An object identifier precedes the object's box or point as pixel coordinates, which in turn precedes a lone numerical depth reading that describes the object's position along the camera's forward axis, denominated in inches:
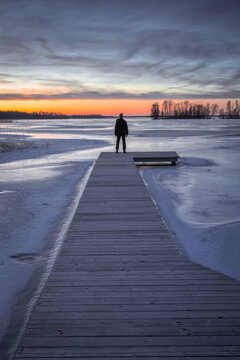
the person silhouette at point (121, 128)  444.8
